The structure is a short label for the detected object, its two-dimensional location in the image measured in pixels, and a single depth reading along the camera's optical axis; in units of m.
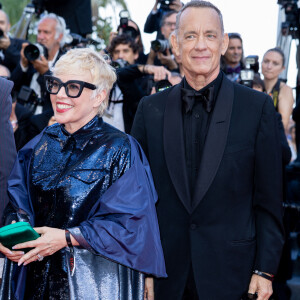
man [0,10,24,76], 5.65
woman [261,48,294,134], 5.23
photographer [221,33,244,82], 5.47
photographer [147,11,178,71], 4.80
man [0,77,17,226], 2.60
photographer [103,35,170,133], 4.29
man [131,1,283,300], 2.37
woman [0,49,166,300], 2.09
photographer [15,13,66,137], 4.92
